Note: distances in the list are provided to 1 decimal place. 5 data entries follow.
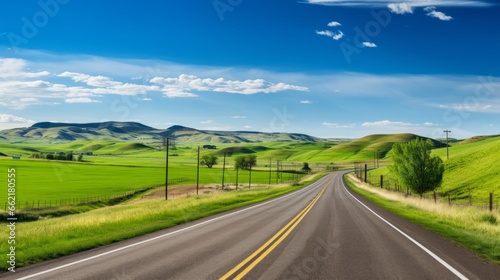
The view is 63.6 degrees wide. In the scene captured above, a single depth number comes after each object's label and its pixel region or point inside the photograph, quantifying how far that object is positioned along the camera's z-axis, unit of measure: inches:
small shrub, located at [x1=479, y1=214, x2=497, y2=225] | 845.3
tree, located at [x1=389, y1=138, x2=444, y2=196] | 2066.9
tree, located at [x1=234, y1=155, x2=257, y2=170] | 6296.3
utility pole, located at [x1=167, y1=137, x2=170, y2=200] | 2028.8
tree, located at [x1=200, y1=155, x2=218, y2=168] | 6840.6
